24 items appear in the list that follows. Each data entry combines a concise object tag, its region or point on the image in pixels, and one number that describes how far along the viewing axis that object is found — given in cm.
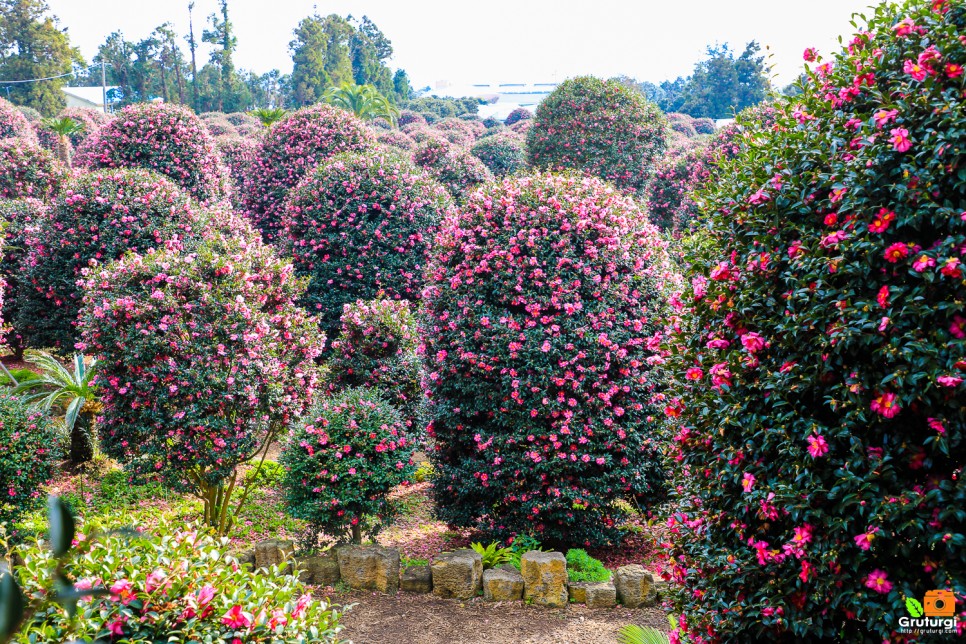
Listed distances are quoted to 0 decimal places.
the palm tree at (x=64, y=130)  2583
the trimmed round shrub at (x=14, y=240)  1258
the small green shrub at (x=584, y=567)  656
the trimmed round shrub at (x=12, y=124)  2458
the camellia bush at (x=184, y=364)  734
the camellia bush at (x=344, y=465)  721
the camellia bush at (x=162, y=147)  1406
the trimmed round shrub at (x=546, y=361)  675
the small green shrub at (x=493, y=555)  684
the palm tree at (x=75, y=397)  909
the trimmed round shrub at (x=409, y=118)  4667
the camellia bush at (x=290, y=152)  1603
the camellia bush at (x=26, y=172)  1673
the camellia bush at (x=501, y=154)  2508
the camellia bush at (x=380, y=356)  918
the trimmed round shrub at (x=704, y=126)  4847
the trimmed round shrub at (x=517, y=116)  5091
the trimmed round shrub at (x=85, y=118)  2989
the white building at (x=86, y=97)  5895
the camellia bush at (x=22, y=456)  762
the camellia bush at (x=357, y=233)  1183
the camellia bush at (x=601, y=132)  1845
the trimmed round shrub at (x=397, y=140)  2644
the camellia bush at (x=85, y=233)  1061
